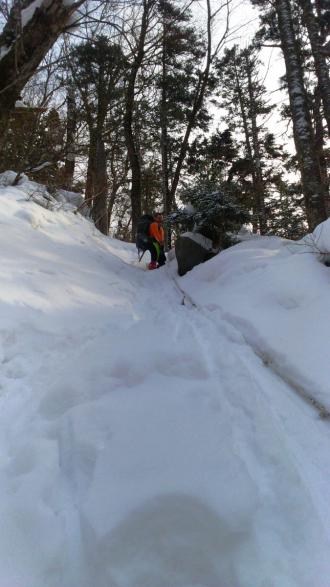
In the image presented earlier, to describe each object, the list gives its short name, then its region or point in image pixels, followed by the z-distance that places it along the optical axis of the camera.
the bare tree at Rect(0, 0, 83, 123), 3.47
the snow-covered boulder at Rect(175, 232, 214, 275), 7.37
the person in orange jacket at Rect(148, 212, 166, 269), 8.79
